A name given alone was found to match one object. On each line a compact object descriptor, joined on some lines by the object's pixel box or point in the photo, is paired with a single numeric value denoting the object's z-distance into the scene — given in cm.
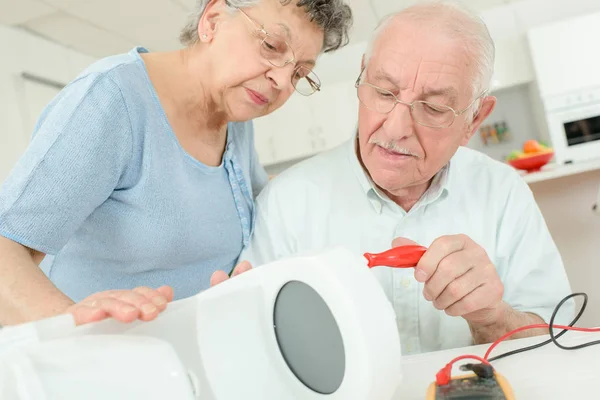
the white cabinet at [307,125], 474
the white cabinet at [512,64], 421
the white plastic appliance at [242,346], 41
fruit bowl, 202
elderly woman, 77
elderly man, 103
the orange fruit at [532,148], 228
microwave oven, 395
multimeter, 53
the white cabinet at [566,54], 393
